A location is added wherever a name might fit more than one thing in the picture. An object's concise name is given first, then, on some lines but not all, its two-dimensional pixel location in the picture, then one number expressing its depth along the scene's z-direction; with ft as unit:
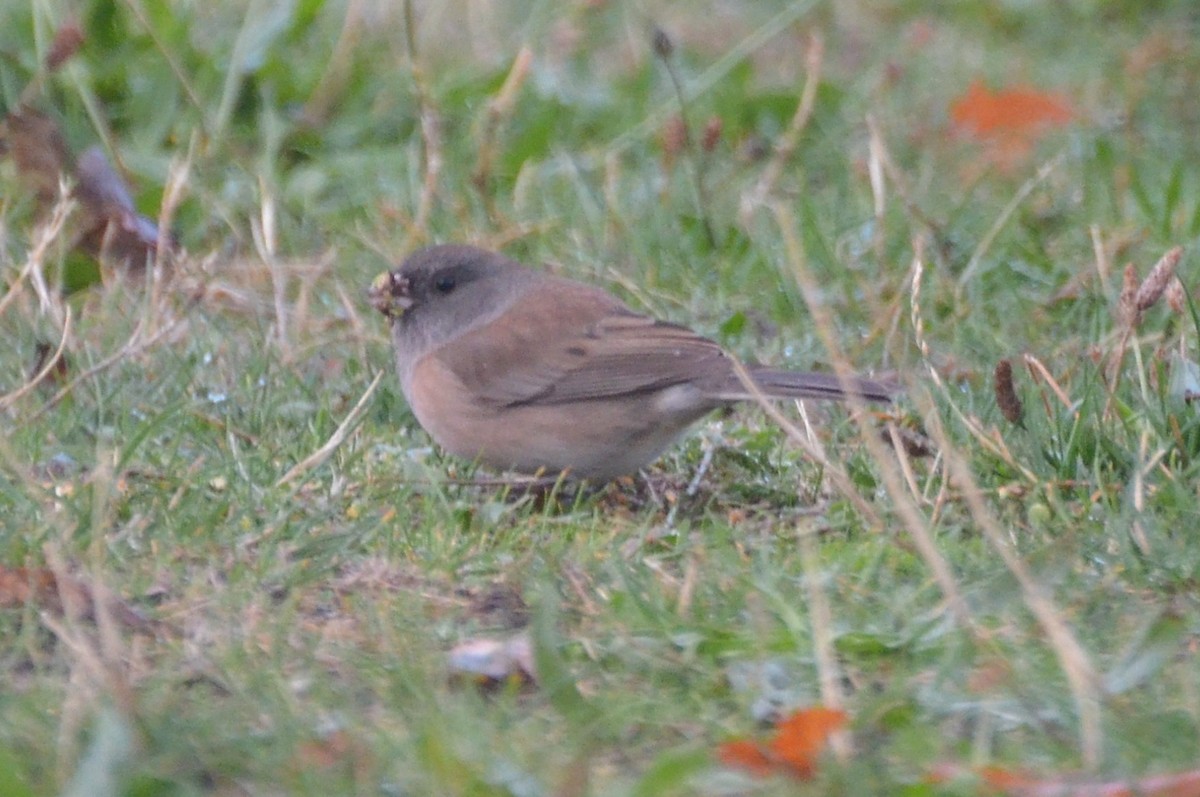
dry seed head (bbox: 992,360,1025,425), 24.57
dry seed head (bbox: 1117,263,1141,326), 24.02
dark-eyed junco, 27.91
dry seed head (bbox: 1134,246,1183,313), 23.41
